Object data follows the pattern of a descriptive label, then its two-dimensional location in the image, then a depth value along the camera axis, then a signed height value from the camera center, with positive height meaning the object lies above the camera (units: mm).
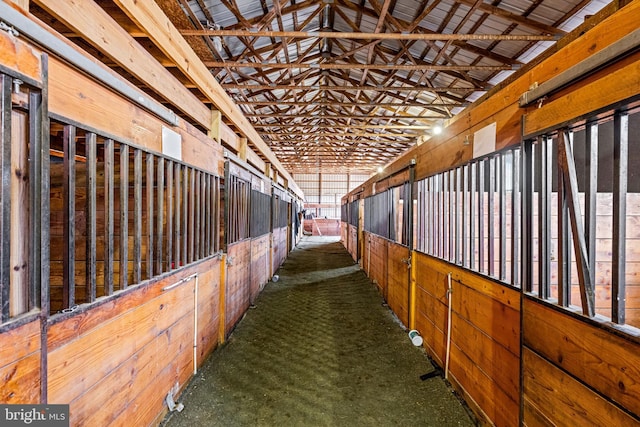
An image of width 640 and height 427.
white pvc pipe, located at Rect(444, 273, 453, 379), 2397 -895
